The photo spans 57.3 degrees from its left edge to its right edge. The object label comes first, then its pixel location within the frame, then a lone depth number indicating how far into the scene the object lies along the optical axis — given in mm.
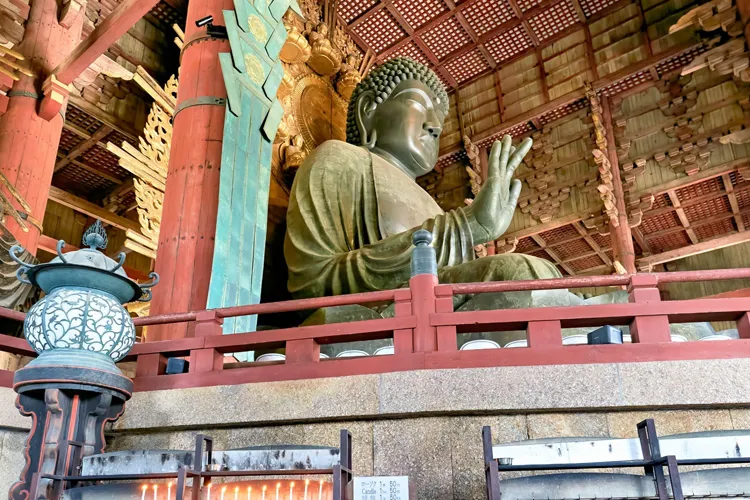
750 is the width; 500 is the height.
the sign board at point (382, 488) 1799
